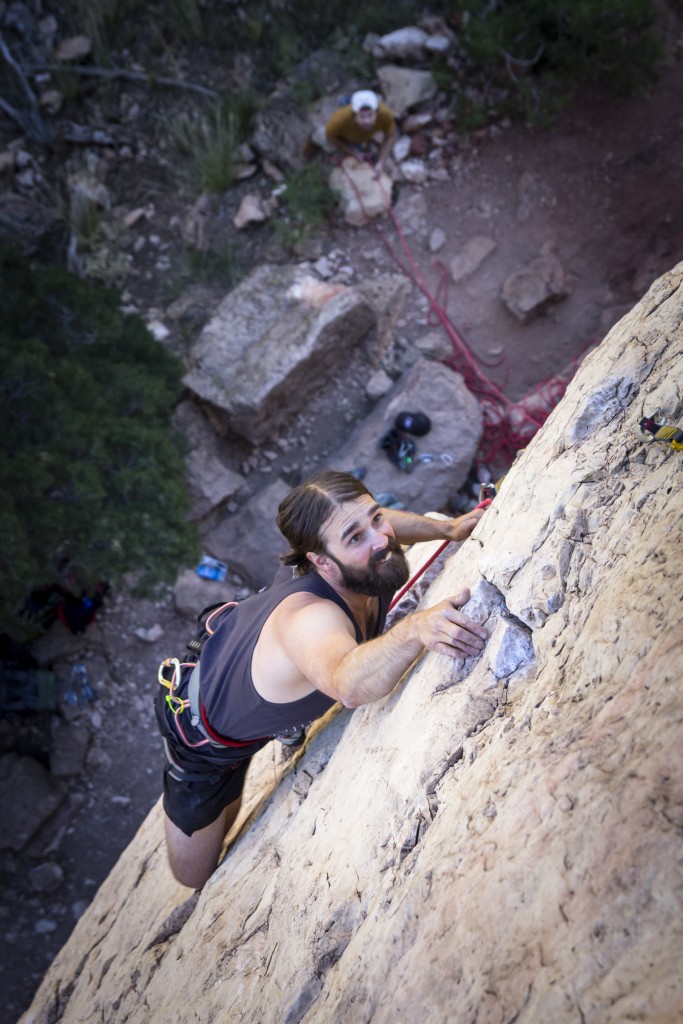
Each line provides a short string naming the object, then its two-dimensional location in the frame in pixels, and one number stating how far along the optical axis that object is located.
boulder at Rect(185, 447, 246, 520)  5.68
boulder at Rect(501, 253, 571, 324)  6.05
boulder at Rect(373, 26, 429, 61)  6.62
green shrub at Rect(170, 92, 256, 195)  6.71
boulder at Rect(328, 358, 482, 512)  5.42
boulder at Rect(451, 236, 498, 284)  6.32
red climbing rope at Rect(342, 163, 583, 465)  5.71
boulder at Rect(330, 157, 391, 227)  6.42
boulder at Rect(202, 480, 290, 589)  5.50
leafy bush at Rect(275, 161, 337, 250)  6.39
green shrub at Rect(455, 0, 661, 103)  5.84
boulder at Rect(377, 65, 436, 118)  6.56
